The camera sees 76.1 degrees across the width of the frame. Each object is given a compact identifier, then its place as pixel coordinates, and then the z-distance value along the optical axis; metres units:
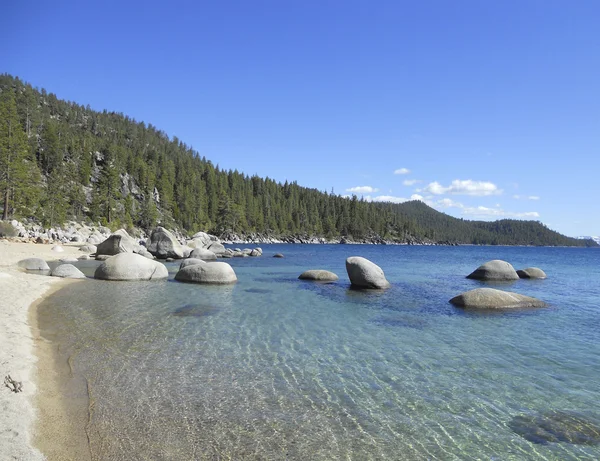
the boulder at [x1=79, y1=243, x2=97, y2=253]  43.30
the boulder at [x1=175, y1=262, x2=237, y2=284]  23.55
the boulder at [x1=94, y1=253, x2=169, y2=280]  23.58
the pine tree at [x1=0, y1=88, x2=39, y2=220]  57.44
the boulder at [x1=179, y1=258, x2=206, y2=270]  28.53
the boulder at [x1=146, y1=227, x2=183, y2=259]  40.25
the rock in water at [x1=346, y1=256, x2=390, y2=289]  23.48
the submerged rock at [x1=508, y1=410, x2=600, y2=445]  6.24
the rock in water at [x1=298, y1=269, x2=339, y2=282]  27.38
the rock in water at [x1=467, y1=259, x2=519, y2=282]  30.95
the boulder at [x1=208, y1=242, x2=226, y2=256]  50.62
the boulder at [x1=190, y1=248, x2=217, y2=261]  40.25
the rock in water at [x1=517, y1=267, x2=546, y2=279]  33.22
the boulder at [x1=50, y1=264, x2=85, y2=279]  23.50
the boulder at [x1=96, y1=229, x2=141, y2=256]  38.16
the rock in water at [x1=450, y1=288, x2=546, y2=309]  17.62
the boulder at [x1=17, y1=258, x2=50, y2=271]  25.78
